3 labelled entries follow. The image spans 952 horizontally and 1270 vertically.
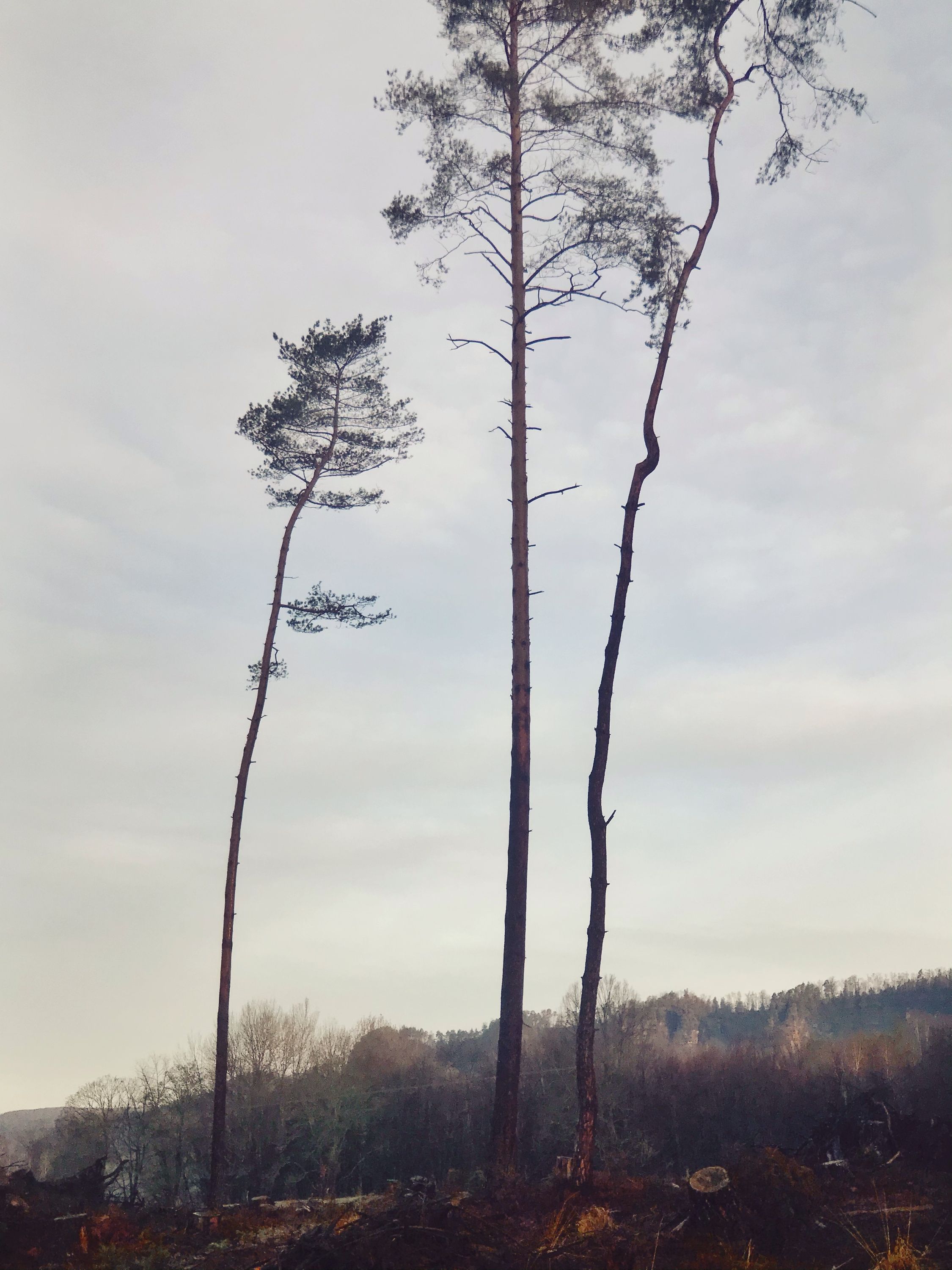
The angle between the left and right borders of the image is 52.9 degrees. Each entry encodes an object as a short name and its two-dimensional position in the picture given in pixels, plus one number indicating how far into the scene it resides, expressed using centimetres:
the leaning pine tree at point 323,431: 1952
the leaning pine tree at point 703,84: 1334
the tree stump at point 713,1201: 838
